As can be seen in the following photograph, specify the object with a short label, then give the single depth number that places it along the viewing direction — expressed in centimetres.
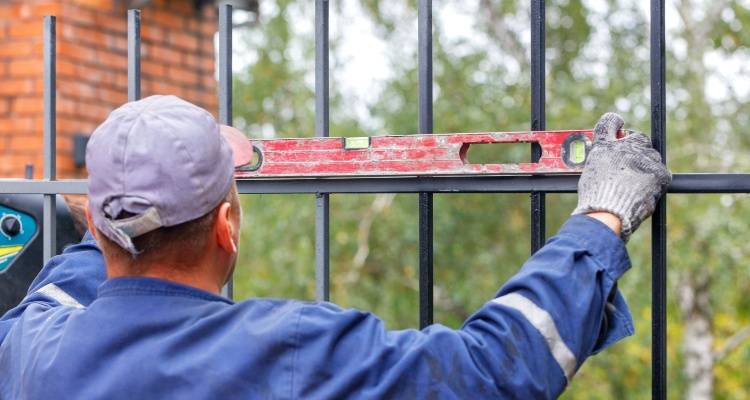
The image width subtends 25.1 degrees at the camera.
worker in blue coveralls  182
